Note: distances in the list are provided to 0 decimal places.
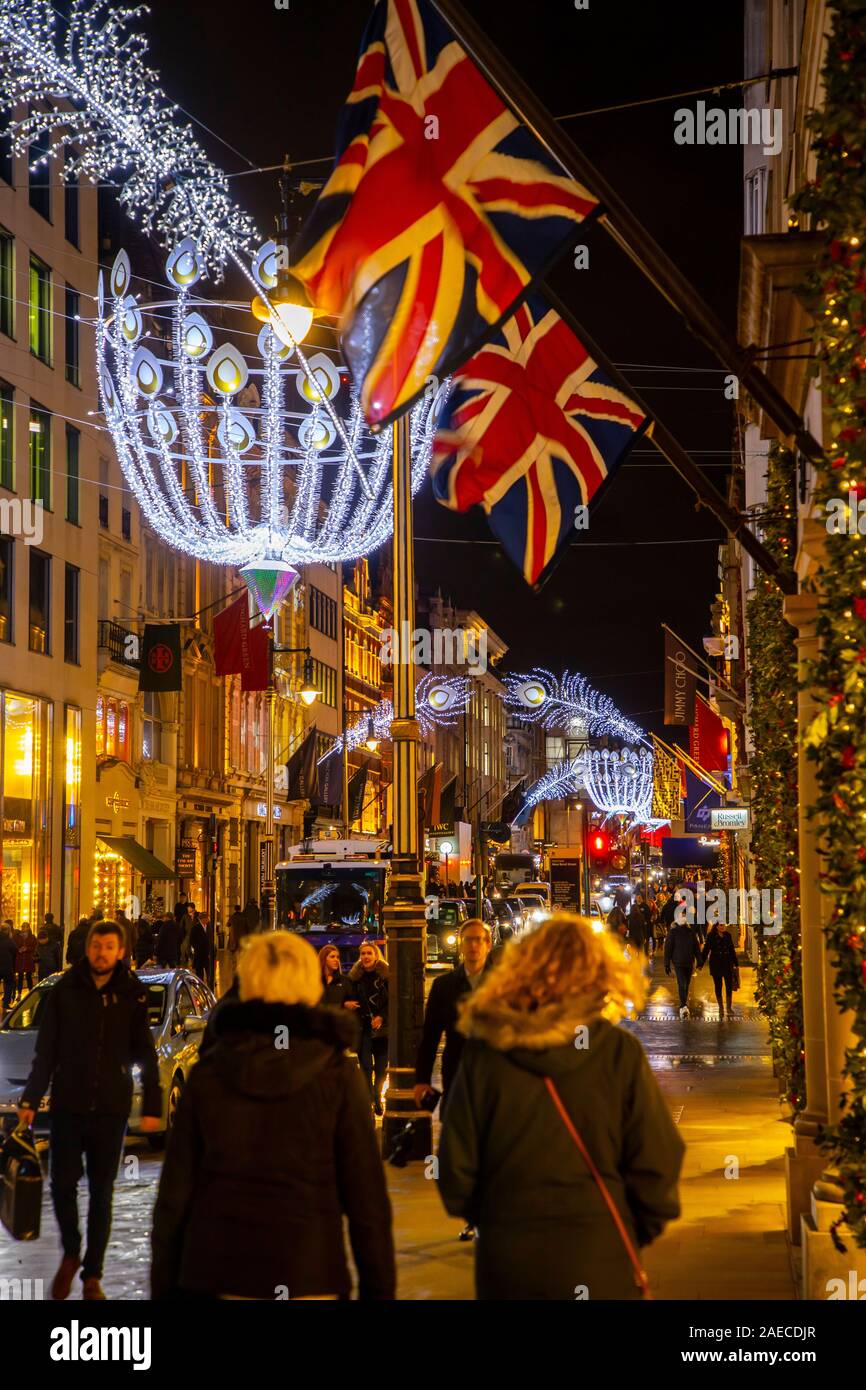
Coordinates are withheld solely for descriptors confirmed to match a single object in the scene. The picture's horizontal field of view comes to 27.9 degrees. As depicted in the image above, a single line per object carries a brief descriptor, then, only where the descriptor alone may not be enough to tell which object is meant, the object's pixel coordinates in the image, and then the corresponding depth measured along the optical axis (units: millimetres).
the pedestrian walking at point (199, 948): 35406
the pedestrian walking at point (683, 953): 29609
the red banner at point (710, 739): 46781
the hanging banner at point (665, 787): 89669
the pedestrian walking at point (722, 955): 29844
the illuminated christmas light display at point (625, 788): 109875
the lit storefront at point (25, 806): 37844
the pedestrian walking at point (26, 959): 34094
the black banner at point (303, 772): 42125
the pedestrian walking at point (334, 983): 14898
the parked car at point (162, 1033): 14836
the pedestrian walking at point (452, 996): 10547
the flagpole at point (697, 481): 10258
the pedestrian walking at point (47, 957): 32750
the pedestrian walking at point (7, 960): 30906
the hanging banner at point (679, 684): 46281
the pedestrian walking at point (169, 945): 34219
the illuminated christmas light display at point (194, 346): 25578
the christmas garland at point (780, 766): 12367
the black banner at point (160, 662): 41812
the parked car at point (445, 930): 40781
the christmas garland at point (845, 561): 6590
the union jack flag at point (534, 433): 11609
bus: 32688
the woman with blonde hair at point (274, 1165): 5039
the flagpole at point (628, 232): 8211
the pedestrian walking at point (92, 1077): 9234
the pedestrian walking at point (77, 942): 25969
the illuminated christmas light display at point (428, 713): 79312
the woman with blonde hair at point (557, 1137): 4777
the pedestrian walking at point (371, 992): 16516
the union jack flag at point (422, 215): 8750
